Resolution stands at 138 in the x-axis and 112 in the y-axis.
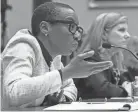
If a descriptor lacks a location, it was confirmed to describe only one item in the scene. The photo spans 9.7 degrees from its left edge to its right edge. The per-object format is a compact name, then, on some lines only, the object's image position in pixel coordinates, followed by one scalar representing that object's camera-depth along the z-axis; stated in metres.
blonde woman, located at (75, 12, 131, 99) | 4.56
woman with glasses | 3.24
